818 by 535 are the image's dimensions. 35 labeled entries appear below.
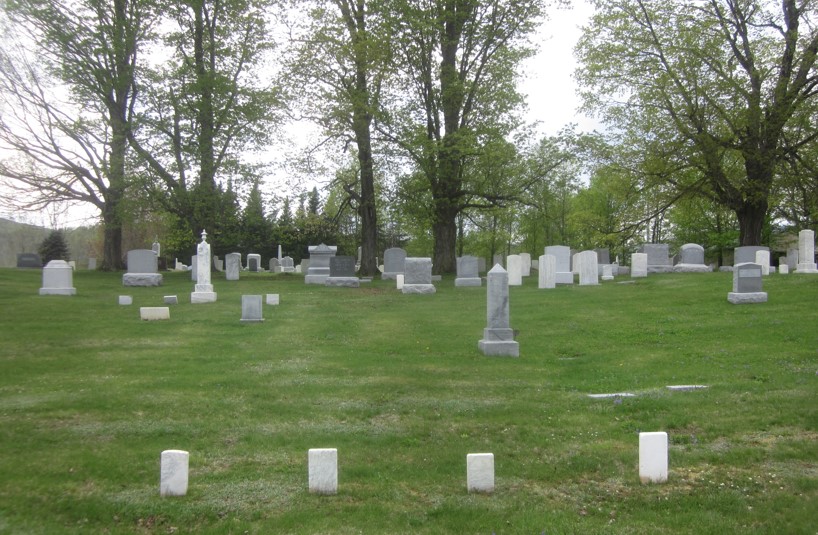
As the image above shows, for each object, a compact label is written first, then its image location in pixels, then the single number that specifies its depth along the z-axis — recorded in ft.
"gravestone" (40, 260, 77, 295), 69.87
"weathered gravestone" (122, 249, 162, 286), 83.76
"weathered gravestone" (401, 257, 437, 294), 75.36
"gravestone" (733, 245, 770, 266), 79.61
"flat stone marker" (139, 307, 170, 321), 52.90
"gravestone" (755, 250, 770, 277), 78.69
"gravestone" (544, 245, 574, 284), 81.61
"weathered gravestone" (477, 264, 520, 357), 40.68
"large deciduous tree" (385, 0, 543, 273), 95.09
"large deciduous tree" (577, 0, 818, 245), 81.46
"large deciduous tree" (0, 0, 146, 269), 96.84
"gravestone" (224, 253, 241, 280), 103.40
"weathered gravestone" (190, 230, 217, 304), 67.10
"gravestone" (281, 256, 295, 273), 143.00
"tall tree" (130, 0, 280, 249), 102.12
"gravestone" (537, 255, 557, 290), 74.90
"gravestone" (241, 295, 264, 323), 53.01
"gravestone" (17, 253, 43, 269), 118.62
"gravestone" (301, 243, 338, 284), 97.60
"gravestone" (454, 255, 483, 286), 84.53
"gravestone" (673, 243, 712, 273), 89.56
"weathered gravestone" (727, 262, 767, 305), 55.06
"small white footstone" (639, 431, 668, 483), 19.54
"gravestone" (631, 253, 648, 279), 87.71
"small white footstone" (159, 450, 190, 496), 18.37
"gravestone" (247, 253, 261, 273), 146.61
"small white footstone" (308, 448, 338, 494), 18.84
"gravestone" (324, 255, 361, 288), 85.97
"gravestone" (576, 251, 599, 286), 75.97
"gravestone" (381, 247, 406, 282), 99.81
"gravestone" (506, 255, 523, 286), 81.10
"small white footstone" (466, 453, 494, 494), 19.04
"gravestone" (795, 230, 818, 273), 79.36
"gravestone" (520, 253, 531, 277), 104.42
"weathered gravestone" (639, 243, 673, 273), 95.50
